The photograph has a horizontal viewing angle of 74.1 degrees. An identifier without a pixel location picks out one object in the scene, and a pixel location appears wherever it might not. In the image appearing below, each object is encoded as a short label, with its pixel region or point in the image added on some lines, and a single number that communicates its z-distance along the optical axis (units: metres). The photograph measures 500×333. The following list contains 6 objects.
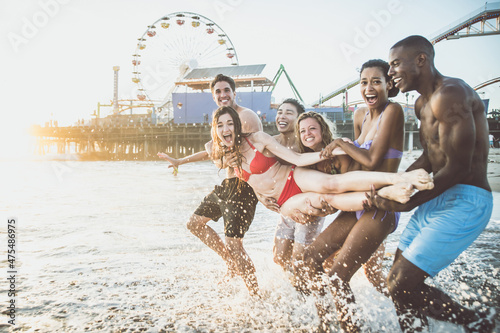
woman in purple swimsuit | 2.47
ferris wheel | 38.00
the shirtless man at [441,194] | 2.14
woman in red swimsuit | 2.58
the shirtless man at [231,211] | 3.52
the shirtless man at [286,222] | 3.83
